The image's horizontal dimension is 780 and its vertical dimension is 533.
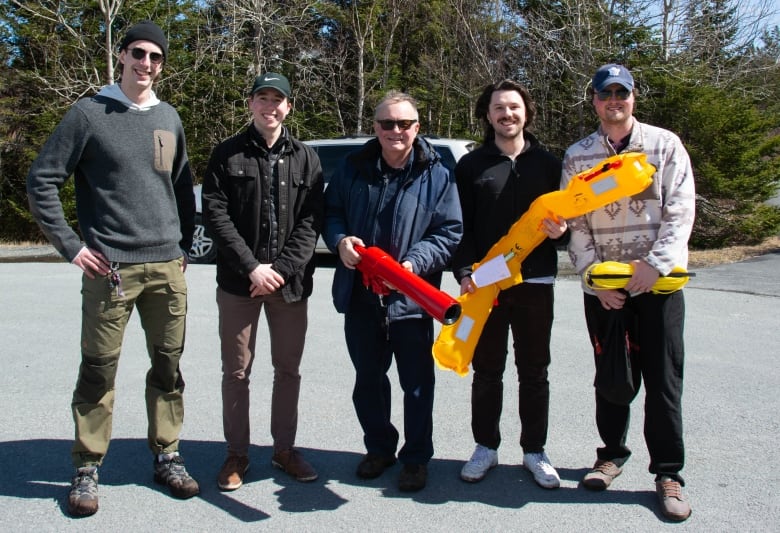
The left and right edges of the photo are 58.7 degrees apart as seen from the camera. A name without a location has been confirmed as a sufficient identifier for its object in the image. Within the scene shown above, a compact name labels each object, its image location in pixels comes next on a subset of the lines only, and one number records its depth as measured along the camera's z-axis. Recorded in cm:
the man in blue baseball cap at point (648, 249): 325
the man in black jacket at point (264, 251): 350
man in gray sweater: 328
